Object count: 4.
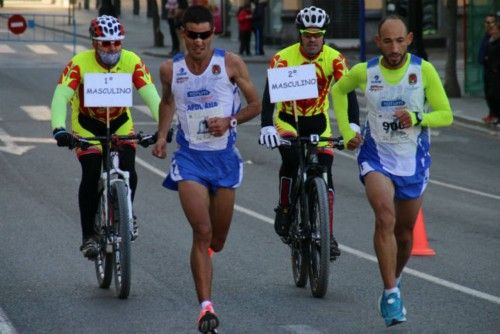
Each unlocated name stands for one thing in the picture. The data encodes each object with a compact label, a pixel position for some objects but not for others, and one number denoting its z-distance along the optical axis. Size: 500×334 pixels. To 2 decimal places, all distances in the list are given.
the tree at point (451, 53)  31.61
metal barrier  51.92
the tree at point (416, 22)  34.00
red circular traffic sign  47.00
